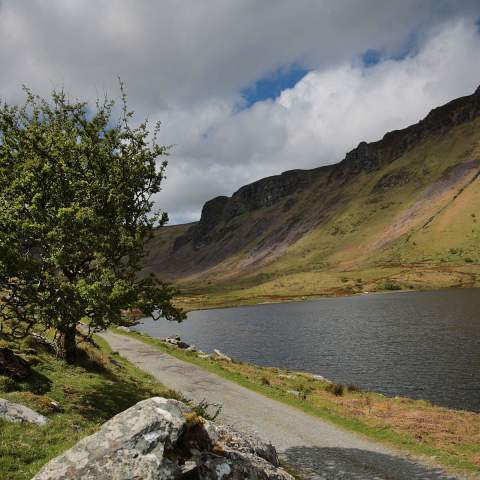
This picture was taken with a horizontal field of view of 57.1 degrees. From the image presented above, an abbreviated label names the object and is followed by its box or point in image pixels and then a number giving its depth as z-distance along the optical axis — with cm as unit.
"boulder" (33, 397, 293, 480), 998
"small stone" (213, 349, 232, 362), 6175
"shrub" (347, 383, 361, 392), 4636
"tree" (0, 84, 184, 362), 2245
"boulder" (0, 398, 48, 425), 1780
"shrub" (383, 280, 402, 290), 19738
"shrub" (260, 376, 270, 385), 4424
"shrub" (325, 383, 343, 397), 4381
